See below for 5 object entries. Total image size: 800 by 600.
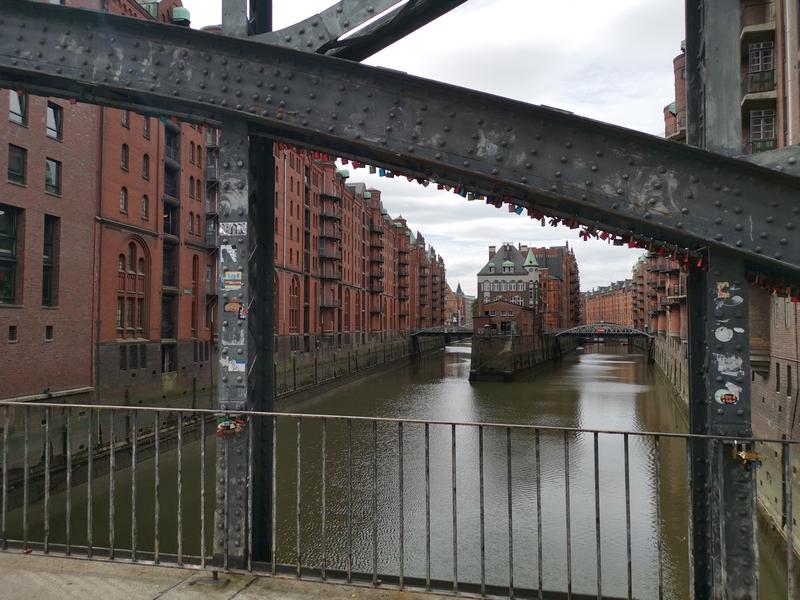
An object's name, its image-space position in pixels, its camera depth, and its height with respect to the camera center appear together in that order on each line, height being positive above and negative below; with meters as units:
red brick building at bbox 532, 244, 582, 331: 100.19 +5.06
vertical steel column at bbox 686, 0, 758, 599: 3.12 -0.28
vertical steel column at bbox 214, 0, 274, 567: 3.82 -0.08
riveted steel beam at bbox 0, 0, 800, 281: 3.10 +1.17
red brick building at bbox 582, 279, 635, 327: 139.12 +1.97
